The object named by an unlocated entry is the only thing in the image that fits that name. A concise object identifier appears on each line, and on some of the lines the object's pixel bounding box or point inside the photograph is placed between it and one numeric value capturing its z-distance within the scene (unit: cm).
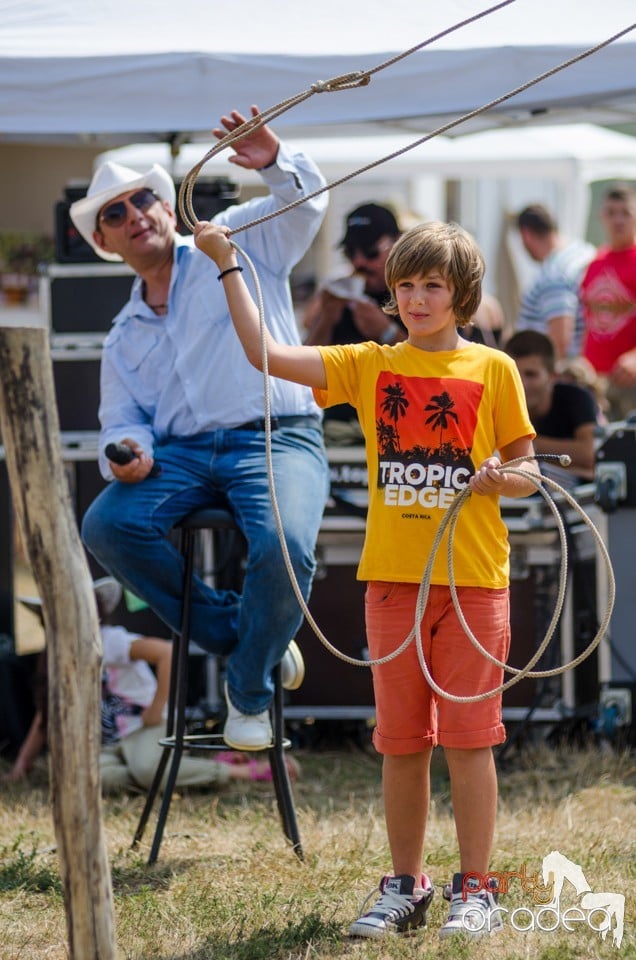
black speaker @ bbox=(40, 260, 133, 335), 1078
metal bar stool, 753
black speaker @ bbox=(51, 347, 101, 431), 1064
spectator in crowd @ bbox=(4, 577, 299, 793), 946
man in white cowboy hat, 732
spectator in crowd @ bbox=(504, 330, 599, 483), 1091
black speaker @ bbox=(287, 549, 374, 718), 1026
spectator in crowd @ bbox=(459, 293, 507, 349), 1320
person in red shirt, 1658
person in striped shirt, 1708
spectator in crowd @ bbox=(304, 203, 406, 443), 1210
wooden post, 497
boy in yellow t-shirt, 596
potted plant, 2287
